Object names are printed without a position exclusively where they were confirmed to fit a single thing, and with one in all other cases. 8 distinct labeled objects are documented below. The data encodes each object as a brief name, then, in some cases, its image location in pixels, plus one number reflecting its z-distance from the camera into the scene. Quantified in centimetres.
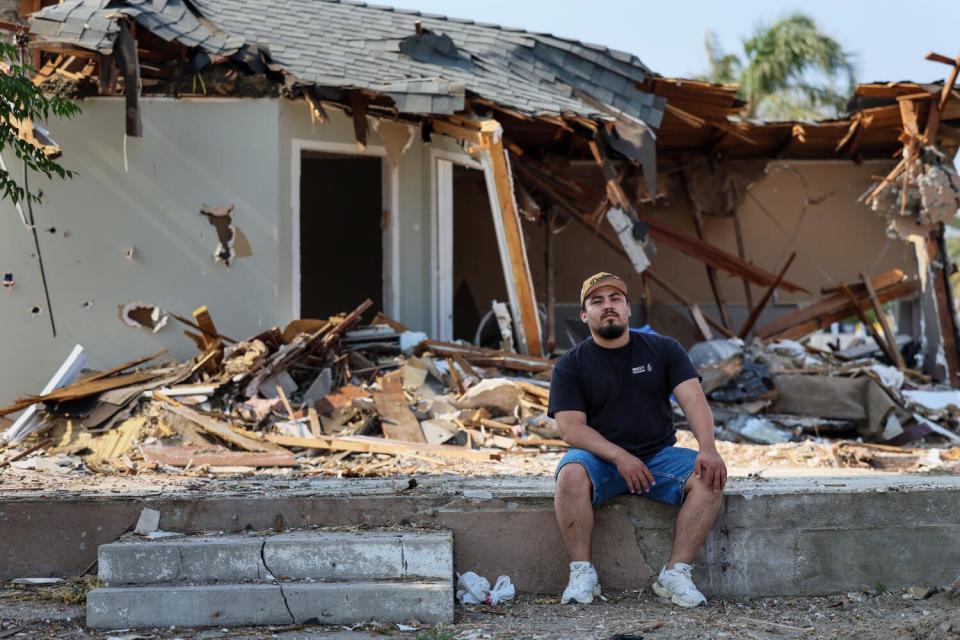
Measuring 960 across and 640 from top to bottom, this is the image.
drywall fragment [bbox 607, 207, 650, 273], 1214
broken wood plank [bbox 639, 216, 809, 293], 1475
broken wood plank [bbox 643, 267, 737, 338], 1451
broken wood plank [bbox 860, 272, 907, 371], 1448
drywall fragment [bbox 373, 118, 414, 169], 1173
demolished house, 970
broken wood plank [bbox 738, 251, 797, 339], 1427
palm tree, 3462
